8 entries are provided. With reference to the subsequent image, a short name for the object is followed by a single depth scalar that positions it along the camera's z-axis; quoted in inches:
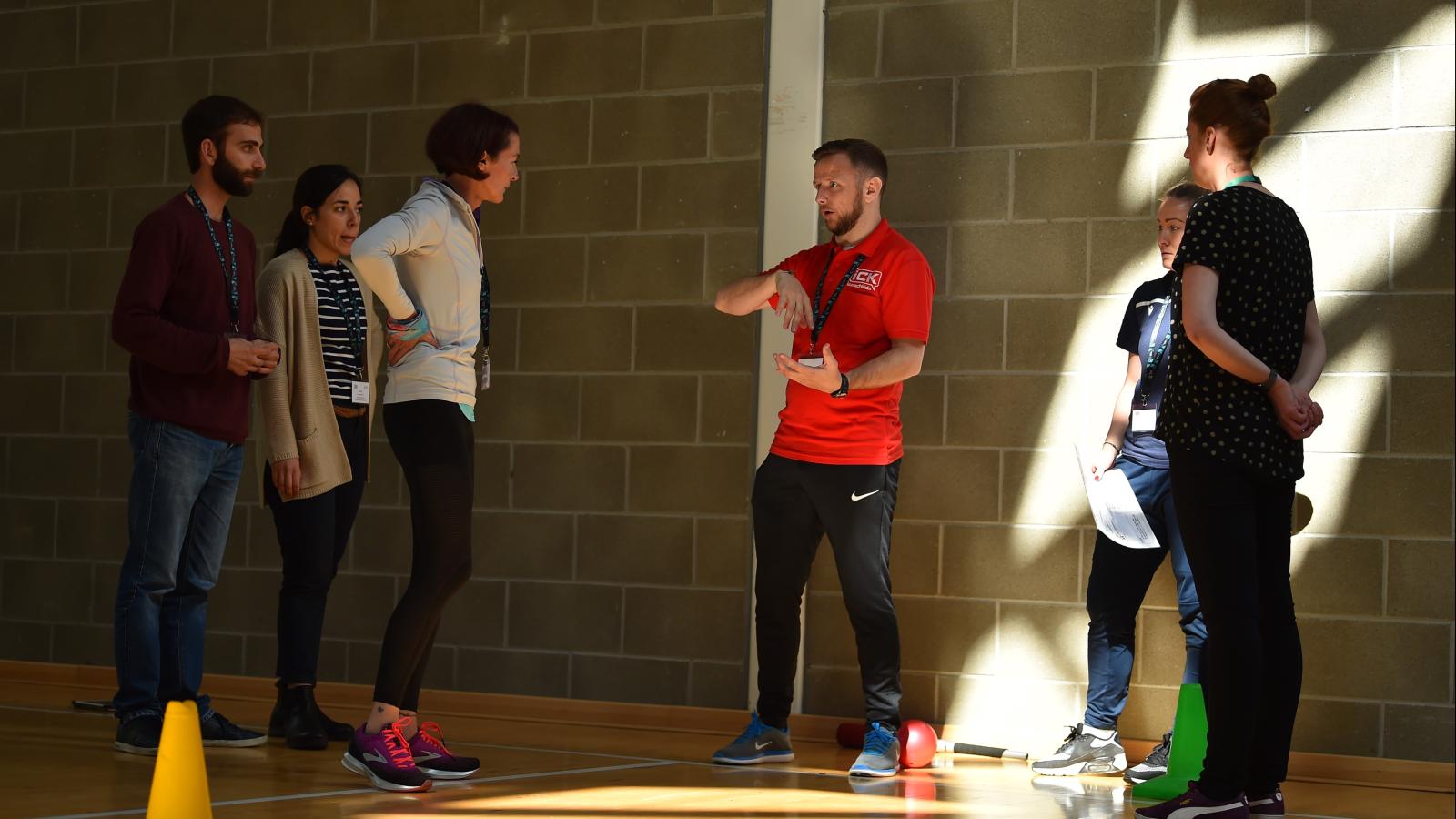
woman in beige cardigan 300.7
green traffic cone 257.9
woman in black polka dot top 209.6
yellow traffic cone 175.5
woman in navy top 304.2
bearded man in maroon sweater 279.7
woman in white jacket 241.3
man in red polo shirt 294.7
